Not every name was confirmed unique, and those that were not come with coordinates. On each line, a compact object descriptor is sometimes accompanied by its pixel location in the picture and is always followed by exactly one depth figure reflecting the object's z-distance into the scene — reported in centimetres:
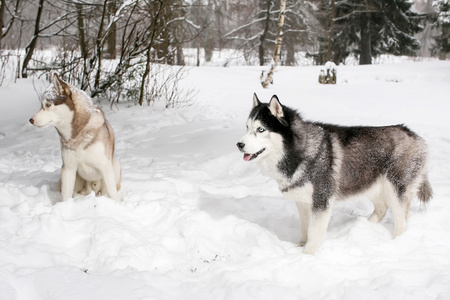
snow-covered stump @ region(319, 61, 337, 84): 1538
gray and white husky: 341
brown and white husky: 380
